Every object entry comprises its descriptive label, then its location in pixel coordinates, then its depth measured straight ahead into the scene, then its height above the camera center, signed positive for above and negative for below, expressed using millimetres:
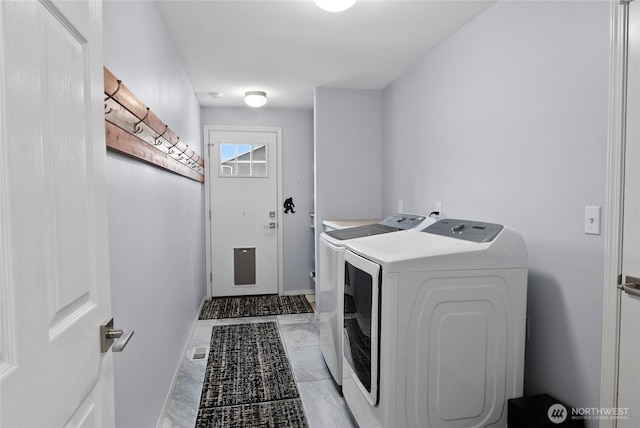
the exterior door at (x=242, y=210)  4539 -94
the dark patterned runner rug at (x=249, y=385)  2158 -1228
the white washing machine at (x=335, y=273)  2289 -464
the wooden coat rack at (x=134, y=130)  1263 +318
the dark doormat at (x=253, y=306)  4039 -1184
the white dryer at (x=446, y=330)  1594 -565
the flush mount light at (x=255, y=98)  3807 +1062
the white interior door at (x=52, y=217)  539 -24
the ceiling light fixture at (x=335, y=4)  1836 +974
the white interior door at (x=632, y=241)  1321 -143
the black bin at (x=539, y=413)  1530 -893
